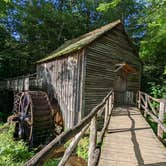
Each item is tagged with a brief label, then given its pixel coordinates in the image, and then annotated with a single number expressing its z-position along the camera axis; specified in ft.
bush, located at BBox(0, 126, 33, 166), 14.78
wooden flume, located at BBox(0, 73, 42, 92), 29.02
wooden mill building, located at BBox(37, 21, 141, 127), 24.12
